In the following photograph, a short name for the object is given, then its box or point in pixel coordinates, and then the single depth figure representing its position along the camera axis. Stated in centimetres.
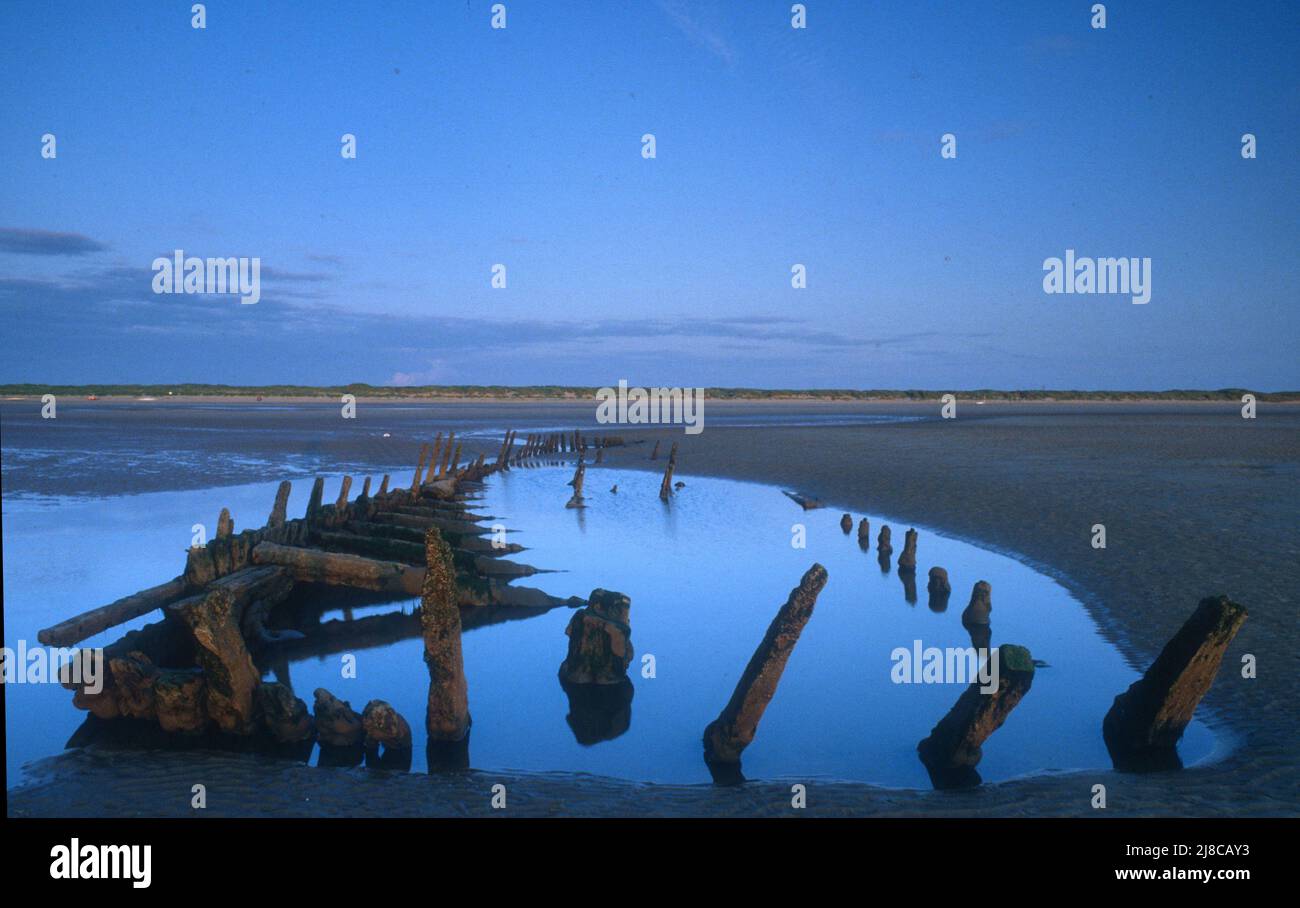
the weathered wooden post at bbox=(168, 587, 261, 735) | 709
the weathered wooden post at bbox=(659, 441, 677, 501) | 2417
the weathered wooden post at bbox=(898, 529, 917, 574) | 1444
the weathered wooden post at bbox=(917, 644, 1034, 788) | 644
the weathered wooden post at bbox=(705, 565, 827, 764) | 675
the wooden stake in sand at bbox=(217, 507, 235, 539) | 1052
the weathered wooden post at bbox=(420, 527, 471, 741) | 729
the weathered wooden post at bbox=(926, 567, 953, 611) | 1260
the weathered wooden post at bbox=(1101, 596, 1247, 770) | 651
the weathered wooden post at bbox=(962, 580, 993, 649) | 1110
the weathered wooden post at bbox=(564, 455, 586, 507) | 2308
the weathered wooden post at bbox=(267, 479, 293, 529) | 1187
